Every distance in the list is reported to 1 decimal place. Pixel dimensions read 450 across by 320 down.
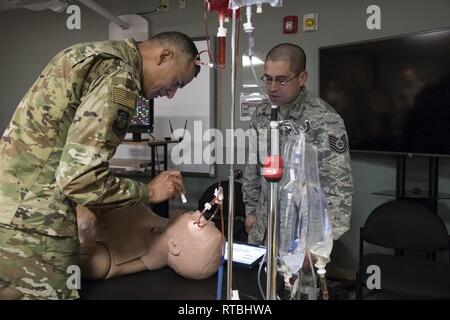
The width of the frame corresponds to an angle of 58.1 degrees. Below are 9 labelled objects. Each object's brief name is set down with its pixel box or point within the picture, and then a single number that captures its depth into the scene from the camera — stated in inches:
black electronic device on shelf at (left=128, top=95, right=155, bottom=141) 111.0
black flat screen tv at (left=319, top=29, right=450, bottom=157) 87.2
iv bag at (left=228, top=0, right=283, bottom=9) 33.6
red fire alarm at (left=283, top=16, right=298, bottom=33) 111.5
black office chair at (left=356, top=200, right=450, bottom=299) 72.1
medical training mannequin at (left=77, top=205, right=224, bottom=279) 47.4
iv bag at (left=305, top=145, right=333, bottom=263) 37.8
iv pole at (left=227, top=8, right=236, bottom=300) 33.0
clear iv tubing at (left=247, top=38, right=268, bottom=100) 36.8
